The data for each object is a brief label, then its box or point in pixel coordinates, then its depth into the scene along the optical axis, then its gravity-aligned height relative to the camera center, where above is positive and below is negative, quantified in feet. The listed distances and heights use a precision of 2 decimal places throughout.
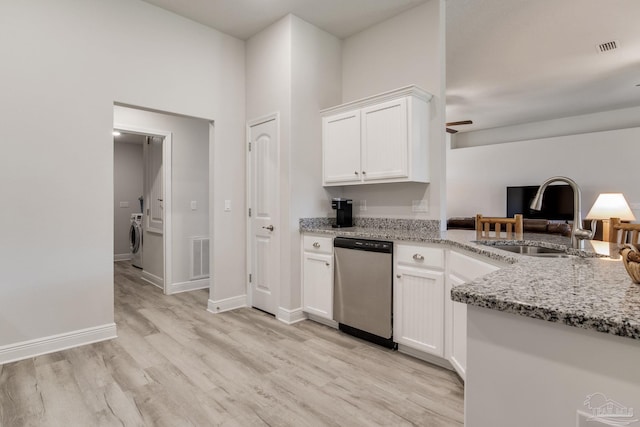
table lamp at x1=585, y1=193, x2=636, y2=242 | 13.23 -0.06
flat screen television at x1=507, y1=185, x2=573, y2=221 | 23.40 +0.33
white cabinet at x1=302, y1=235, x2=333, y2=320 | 10.15 -2.19
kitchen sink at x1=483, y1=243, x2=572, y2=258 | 6.27 -0.89
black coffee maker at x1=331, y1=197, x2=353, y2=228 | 11.25 -0.15
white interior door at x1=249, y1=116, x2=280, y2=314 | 11.30 -0.32
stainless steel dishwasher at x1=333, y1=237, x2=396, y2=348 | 8.73 -2.26
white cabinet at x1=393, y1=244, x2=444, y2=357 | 7.79 -2.23
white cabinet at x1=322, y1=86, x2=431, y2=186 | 9.27 +2.03
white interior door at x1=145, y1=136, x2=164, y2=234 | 15.16 +0.96
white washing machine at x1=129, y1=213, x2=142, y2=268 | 18.22 -1.77
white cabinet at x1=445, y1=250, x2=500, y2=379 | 6.64 -2.21
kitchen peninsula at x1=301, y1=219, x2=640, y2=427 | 2.16 -1.02
